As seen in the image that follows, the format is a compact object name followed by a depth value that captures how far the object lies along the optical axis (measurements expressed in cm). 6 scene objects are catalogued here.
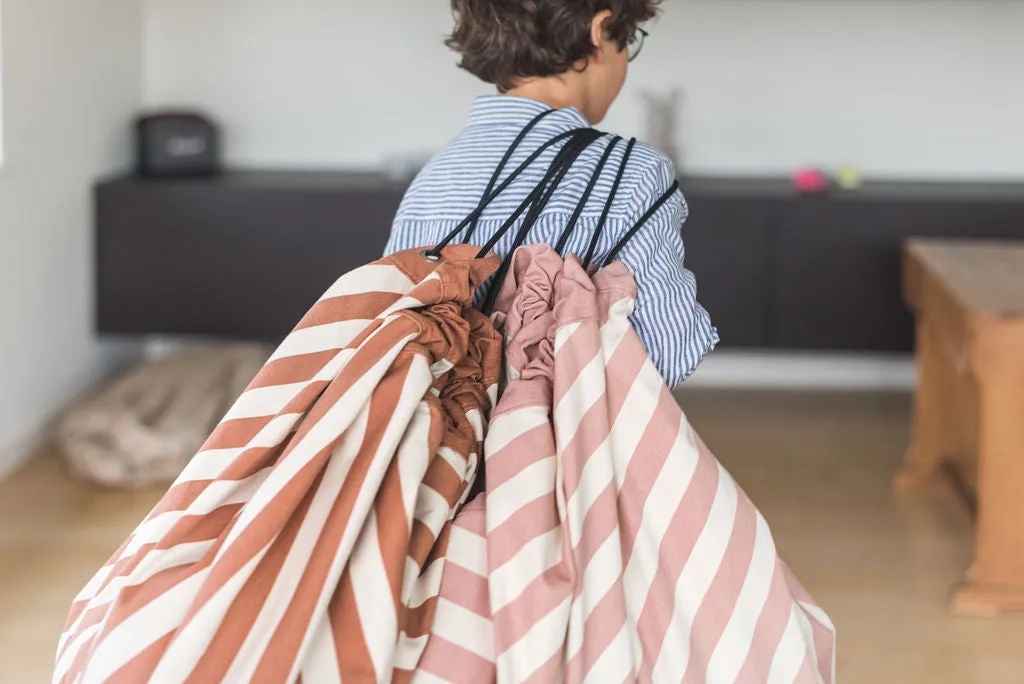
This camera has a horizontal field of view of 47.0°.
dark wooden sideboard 346
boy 128
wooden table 234
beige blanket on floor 298
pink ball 360
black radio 371
